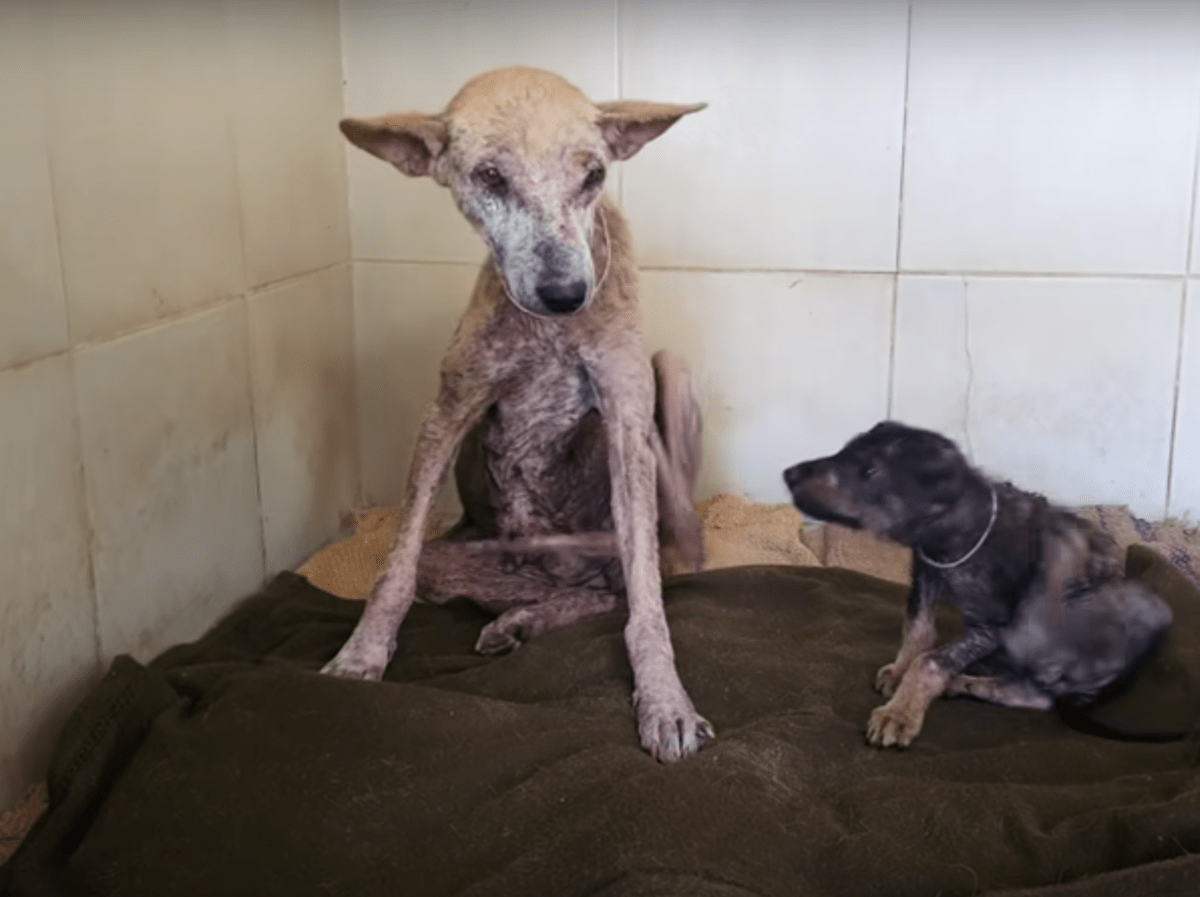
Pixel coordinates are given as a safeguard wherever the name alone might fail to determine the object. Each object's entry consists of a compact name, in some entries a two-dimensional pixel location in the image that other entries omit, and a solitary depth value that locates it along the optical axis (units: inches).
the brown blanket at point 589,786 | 55.8
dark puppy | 66.1
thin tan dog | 66.5
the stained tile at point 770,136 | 100.9
